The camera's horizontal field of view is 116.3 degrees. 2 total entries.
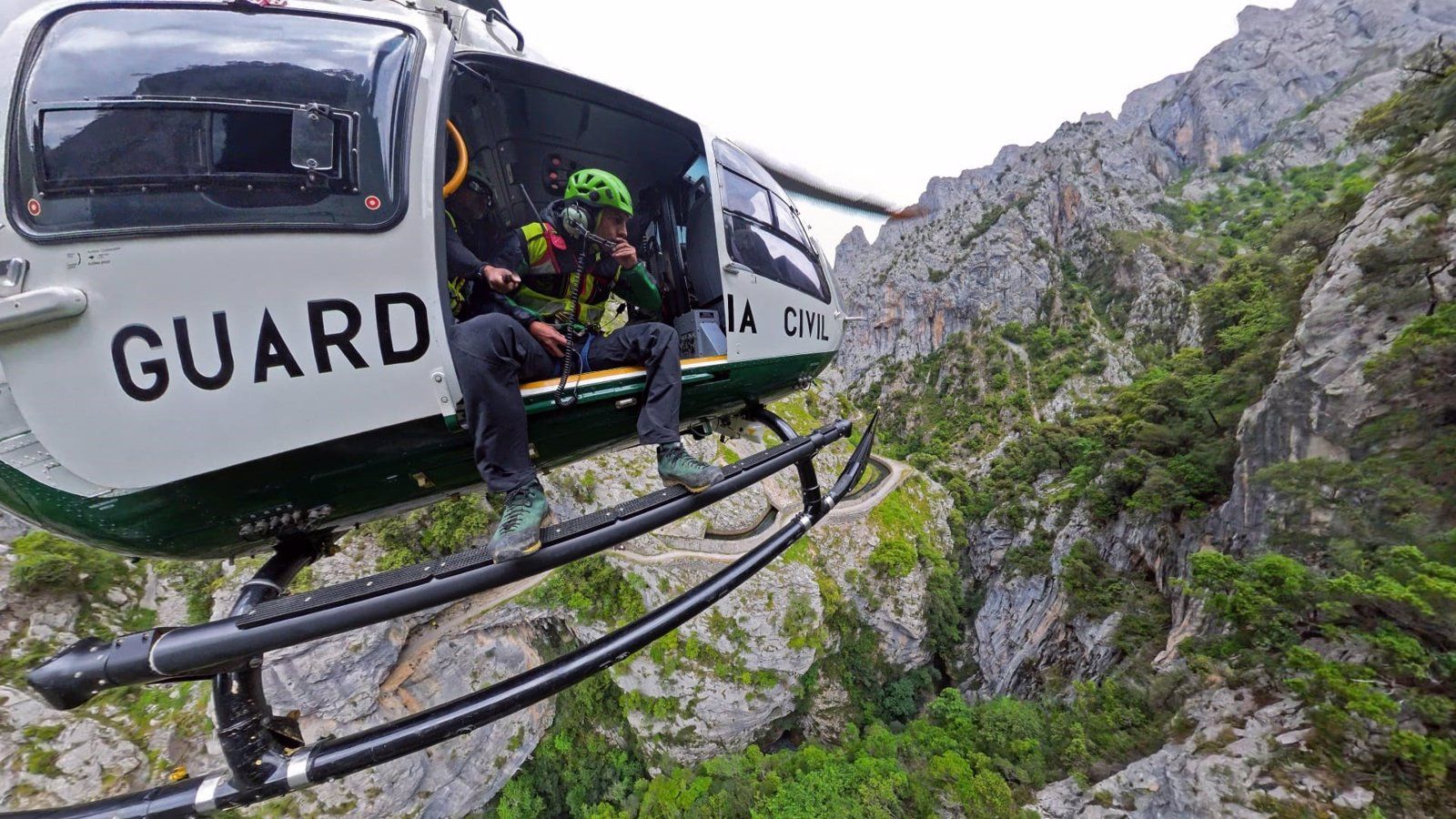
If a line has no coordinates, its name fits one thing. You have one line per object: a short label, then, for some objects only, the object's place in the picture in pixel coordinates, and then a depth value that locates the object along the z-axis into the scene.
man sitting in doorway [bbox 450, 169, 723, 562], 1.96
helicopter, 1.44
